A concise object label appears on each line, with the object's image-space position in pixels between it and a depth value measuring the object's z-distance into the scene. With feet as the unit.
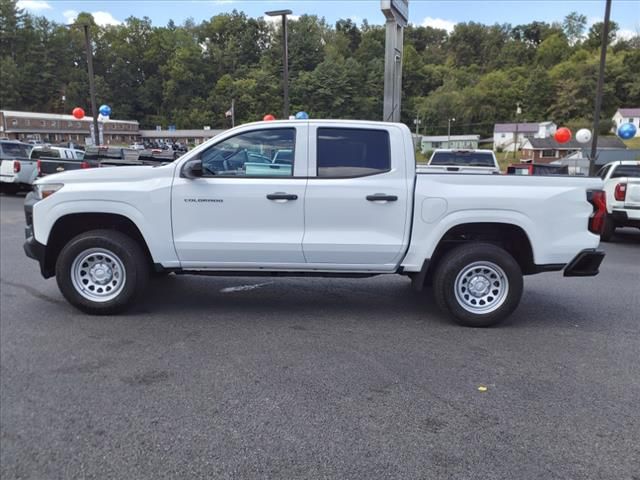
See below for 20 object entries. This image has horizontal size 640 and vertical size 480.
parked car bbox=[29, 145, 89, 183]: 47.73
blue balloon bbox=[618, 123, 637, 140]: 76.43
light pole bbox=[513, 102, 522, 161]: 285.99
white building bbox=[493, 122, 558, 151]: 310.24
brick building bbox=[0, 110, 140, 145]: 229.66
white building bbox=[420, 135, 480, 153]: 287.28
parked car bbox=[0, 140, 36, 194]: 52.60
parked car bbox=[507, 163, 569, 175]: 45.57
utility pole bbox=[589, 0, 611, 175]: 56.75
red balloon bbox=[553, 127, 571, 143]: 76.59
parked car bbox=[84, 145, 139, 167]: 56.34
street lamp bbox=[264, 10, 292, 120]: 61.31
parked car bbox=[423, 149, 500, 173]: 40.99
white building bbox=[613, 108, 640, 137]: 295.56
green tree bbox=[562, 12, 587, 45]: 479.00
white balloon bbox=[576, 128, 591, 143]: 81.91
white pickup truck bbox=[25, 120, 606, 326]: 15.99
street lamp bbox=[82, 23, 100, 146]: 73.70
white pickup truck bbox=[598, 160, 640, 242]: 31.48
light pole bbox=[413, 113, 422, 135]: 347.77
